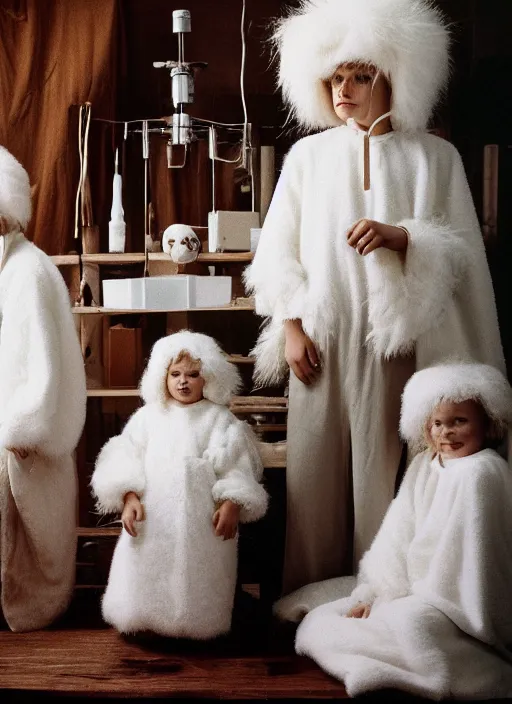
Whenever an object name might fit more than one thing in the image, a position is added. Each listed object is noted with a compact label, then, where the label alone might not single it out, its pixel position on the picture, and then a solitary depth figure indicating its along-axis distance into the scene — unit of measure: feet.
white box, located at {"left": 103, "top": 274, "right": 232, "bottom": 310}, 6.93
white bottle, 7.17
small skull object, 7.03
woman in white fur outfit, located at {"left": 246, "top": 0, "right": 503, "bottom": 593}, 6.02
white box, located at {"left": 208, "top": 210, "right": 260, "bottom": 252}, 7.13
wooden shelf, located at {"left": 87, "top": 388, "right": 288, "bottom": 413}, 7.20
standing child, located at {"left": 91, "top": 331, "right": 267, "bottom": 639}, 5.92
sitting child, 5.21
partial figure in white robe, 6.47
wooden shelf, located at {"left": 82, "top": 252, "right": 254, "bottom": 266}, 7.23
